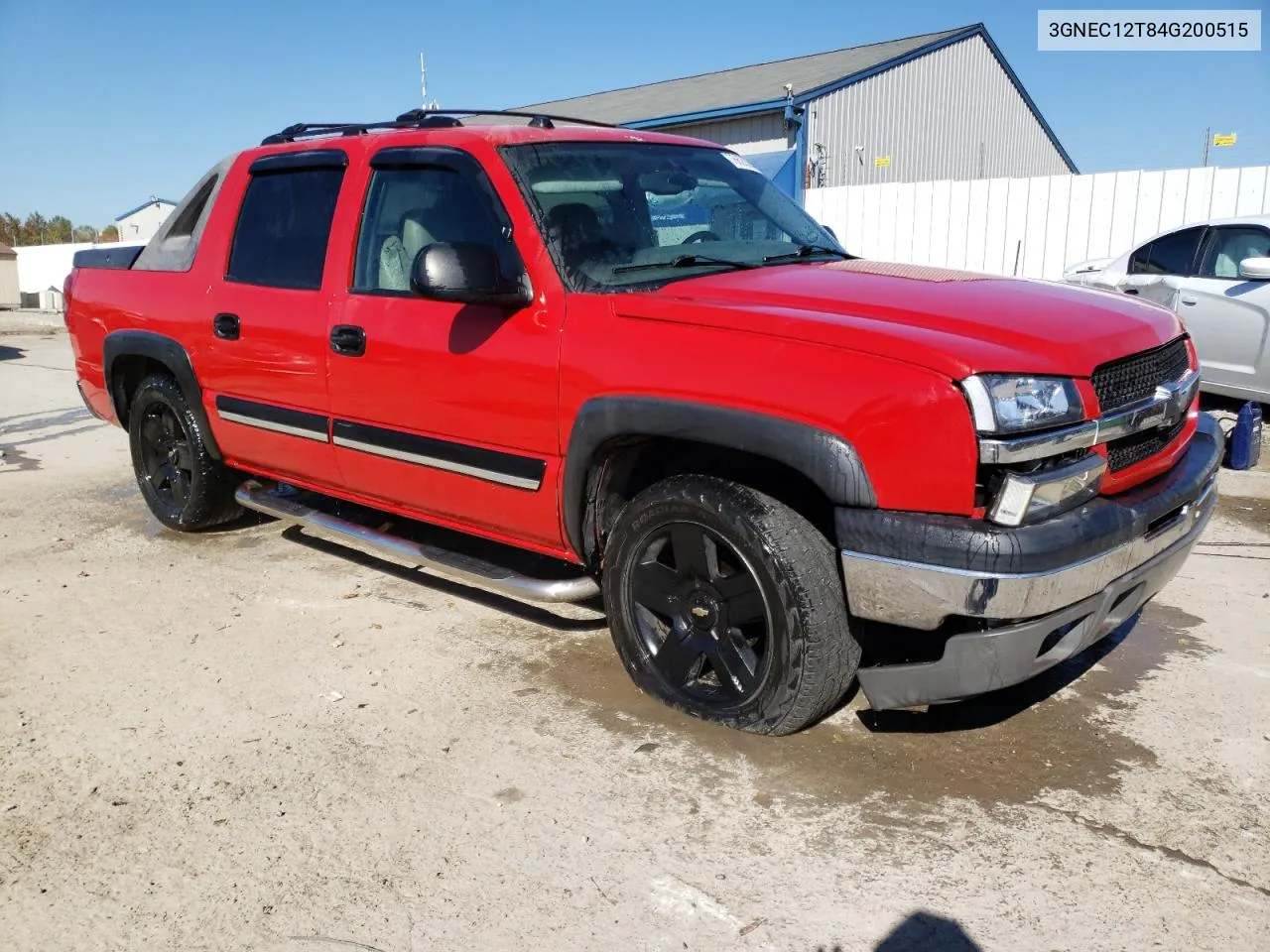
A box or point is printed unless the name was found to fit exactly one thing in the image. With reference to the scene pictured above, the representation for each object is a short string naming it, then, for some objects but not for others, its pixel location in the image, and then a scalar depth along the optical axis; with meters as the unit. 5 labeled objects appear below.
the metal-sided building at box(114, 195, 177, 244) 36.78
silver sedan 7.69
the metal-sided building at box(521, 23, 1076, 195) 17.19
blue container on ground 6.57
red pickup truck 2.69
